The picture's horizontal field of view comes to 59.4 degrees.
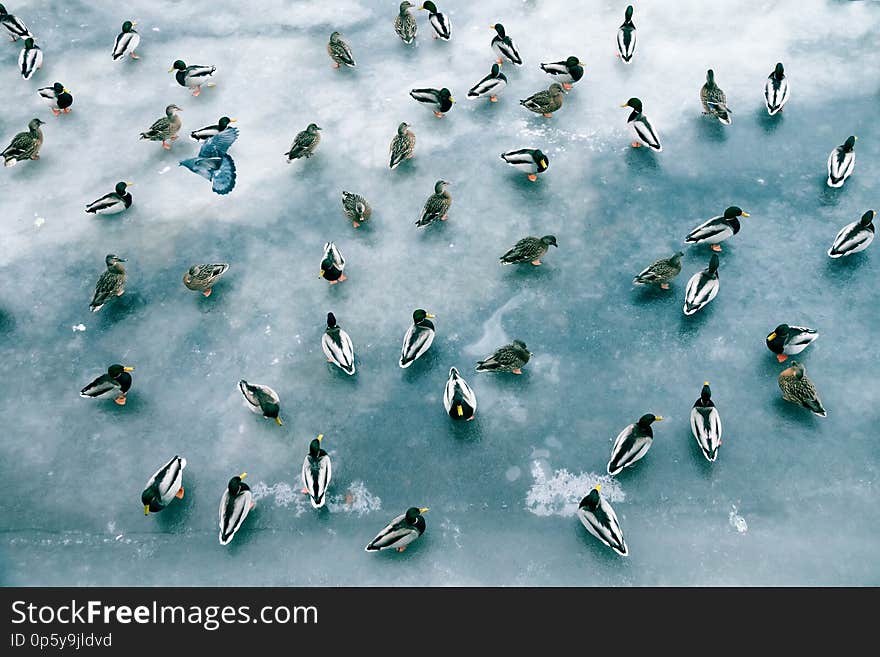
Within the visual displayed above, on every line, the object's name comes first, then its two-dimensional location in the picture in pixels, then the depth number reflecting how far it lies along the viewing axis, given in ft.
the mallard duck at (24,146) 37.83
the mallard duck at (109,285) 31.76
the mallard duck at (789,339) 28.86
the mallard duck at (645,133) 36.96
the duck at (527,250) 32.42
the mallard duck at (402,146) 37.01
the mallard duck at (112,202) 35.68
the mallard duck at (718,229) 32.58
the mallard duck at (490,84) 39.88
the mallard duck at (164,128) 38.32
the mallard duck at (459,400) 27.81
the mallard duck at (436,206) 34.22
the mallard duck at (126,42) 43.96
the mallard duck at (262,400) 28.04
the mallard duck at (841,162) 34.81
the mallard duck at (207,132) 38.65
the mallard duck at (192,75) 41.55
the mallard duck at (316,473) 25.76
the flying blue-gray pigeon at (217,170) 34.45
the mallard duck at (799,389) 27.20
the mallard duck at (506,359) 29.01
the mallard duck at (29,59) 43.39
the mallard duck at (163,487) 25.70
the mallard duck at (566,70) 39.88
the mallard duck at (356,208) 34.40
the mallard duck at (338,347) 29.35
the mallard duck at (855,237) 31.73
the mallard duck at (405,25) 43.91
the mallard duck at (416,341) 29.45
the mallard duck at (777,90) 38.24
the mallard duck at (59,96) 40.73
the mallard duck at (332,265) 32.30
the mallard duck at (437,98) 39.27
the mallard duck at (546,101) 38.83
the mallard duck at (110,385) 28.84
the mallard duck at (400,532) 24.57
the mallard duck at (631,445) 26.17
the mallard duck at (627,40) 41.65
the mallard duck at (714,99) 38.06
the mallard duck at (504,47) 41.60
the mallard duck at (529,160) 35.78
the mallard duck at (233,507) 25.12
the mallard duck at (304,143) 37.24
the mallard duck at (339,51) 42.39
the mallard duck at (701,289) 30.58
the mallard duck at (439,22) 43.91
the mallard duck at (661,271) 31.30
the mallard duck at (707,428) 26.37
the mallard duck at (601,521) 24.41
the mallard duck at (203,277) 32.12
